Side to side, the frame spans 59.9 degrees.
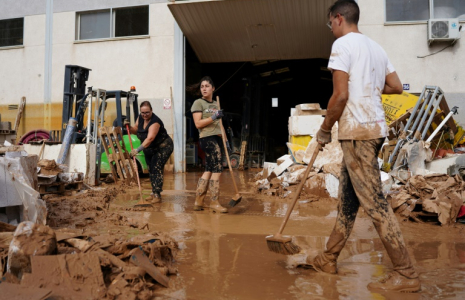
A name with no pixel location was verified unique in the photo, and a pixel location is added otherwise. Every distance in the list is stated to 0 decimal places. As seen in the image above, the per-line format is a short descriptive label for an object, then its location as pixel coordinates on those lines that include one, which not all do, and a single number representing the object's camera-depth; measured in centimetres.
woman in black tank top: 642
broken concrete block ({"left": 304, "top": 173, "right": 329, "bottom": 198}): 677
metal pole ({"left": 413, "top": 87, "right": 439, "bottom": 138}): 781
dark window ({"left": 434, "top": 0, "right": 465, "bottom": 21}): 1162
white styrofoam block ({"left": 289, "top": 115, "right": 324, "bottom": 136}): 932
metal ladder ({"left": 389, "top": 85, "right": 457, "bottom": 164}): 770
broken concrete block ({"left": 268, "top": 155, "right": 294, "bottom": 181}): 800
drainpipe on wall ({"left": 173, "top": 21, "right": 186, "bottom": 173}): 1305
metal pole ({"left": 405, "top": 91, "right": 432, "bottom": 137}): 782
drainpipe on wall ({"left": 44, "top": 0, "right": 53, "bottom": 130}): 1428
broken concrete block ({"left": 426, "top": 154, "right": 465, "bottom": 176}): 753
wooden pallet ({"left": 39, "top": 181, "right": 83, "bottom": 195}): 653
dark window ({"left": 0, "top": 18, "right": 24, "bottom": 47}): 1485
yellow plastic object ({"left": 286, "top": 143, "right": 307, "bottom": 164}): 840
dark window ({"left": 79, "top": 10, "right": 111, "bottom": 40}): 1421
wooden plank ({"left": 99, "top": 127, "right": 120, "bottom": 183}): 863
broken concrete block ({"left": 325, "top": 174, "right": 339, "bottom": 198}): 664
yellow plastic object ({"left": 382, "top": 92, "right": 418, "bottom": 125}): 909
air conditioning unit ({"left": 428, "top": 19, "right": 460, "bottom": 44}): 1117
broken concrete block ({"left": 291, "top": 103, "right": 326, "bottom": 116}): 962
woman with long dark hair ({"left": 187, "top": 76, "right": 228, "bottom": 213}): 556
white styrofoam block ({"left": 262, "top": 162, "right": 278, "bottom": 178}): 870
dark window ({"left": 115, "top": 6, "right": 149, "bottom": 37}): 1377
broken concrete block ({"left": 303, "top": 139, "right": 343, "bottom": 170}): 733
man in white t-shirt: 271
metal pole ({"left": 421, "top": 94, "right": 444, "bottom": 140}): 787
